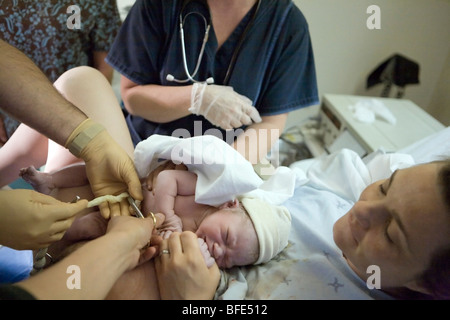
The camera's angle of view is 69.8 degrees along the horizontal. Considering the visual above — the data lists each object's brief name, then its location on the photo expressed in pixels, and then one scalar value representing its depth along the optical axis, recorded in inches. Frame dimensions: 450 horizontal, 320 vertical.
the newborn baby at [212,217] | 36.2
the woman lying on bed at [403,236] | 28.0
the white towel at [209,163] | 37.2
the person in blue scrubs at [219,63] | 48.3
